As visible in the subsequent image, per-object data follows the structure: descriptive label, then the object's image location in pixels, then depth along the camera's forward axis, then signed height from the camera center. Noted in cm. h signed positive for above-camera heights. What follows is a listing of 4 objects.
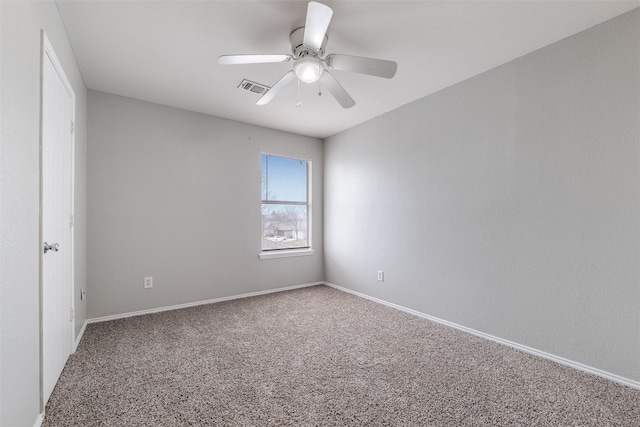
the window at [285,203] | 426 +14
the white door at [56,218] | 165 -3
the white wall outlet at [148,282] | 328 -78
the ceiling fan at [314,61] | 183 +100
